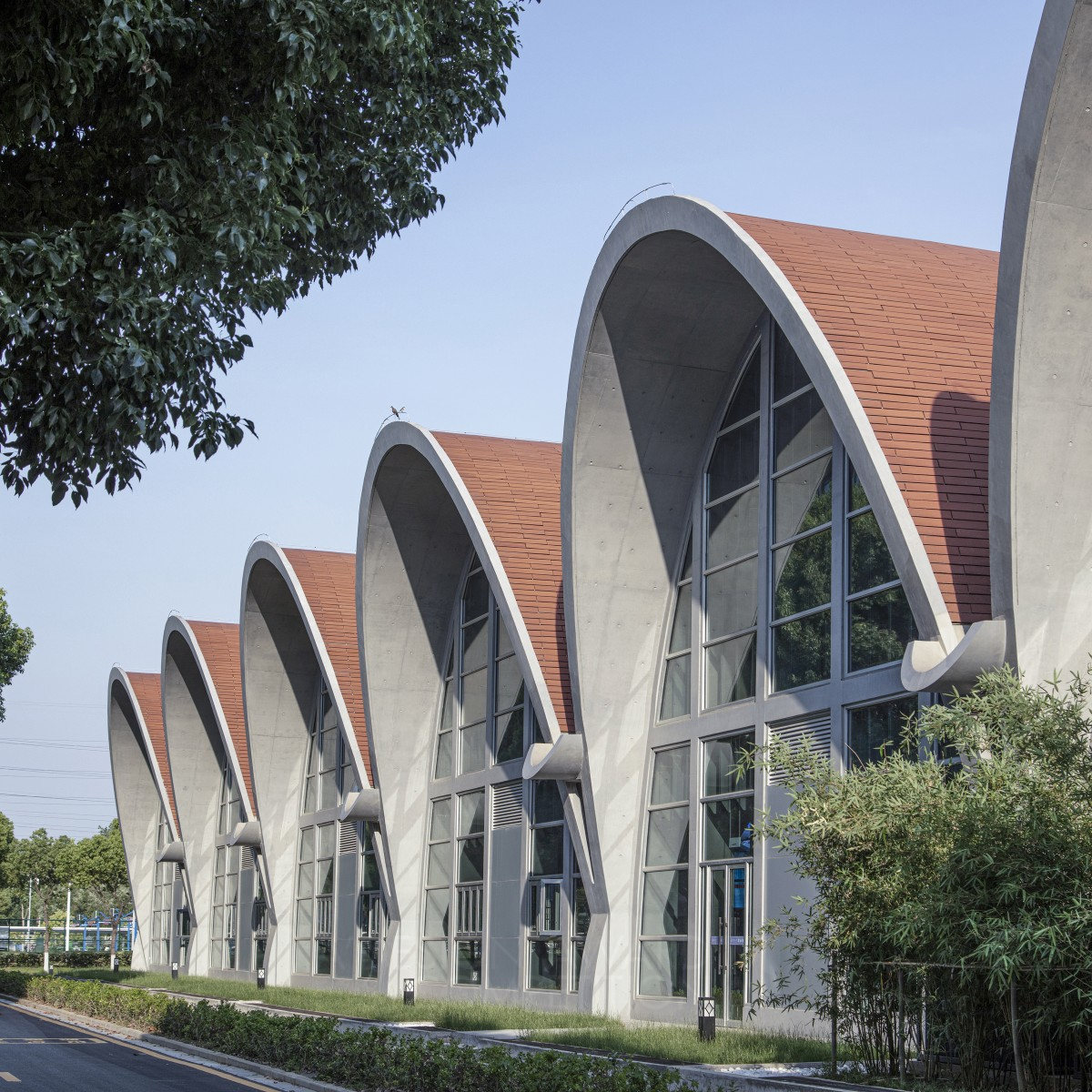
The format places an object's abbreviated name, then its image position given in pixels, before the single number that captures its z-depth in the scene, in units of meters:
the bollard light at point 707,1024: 19.20
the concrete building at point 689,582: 16.97
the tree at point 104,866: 81.69
